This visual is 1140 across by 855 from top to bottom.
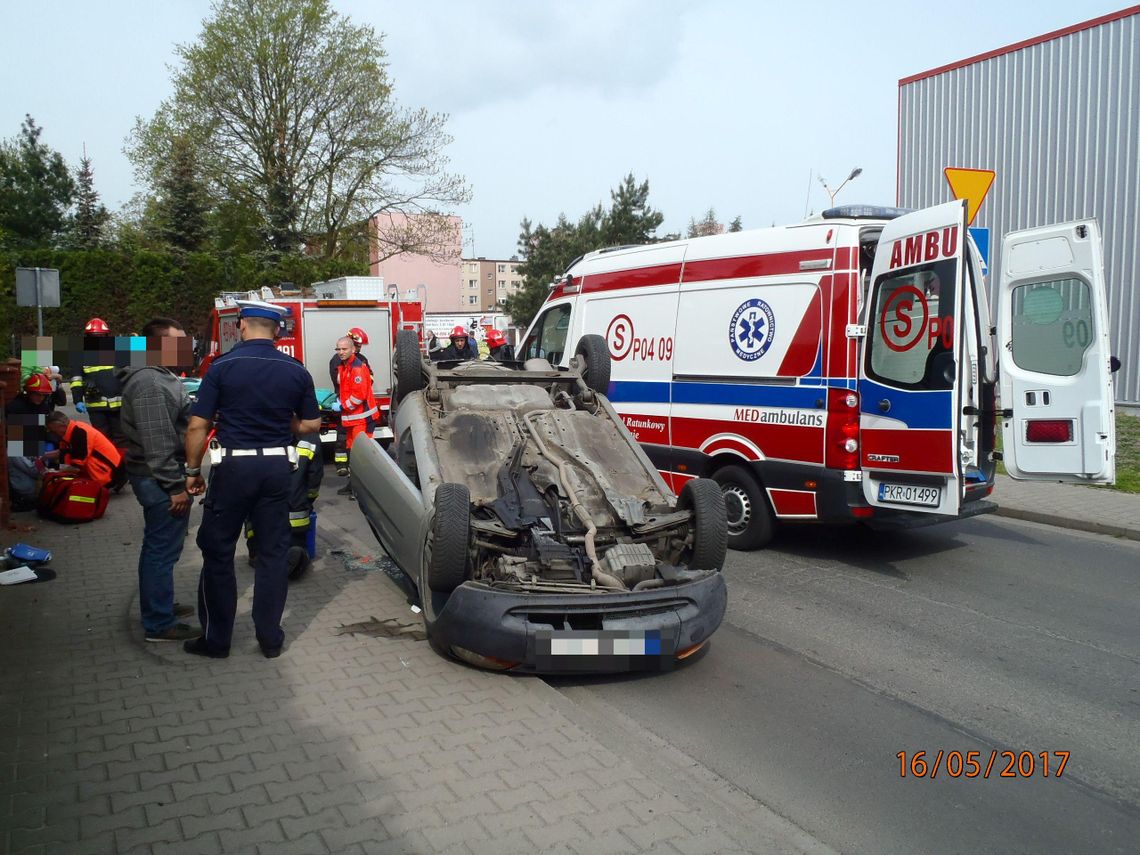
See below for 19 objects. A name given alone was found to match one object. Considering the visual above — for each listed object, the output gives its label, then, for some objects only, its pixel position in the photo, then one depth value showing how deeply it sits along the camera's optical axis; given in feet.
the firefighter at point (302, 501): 20.92
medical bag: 27.32
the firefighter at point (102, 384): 18.15
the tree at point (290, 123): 101.40
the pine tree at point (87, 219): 114.21
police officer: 15.02
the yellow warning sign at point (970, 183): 26.84
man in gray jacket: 15.85
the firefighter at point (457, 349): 41.27
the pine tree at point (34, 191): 137.18
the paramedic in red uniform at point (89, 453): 27.50
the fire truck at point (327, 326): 45.19
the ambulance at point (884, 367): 21.22
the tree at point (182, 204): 101.96
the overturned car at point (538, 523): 14.78
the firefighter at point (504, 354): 29.48
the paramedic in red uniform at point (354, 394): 31.37
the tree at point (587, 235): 135.23
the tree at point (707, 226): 200.25
